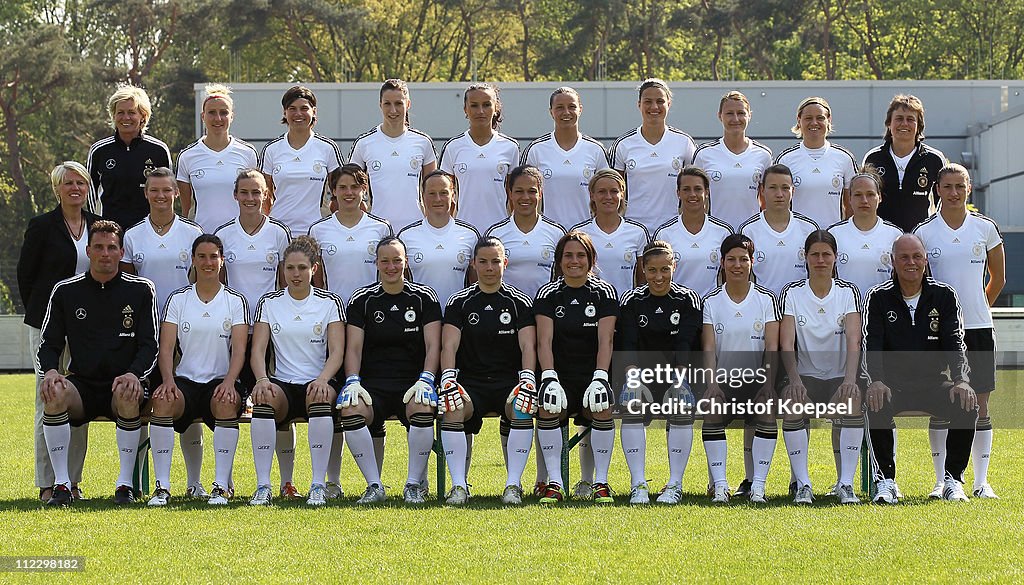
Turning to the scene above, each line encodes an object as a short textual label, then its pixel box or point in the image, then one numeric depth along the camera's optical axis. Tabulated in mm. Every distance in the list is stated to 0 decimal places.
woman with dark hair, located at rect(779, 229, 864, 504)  14844
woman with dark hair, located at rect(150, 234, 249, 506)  14875
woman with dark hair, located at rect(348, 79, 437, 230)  17234
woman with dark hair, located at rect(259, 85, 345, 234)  16984
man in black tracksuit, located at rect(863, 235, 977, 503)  14914
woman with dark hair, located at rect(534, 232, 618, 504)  14789
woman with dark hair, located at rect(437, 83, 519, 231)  17250
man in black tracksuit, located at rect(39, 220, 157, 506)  15008
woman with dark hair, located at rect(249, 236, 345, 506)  14687
